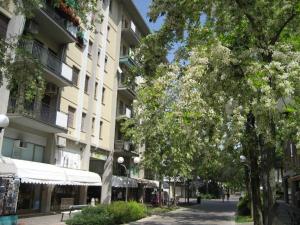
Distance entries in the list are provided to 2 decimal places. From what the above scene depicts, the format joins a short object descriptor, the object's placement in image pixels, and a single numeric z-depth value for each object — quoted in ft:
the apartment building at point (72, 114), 45.47
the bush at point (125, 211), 41.02
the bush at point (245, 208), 61.59
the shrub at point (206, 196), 177.79
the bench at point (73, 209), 43.04
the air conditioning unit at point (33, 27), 48.32
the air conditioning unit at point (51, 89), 52.49
